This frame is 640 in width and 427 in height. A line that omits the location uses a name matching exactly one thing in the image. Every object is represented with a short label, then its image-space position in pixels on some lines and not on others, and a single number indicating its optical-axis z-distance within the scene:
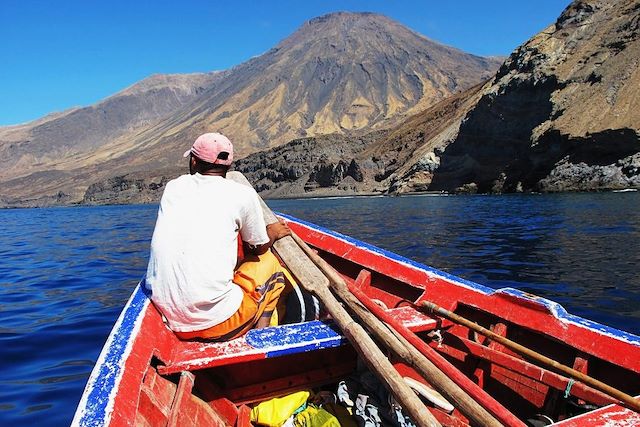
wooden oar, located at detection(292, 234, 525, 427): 2.13
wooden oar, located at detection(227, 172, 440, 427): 2.26
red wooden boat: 2.59
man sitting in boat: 3.13
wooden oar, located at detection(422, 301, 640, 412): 2.39
